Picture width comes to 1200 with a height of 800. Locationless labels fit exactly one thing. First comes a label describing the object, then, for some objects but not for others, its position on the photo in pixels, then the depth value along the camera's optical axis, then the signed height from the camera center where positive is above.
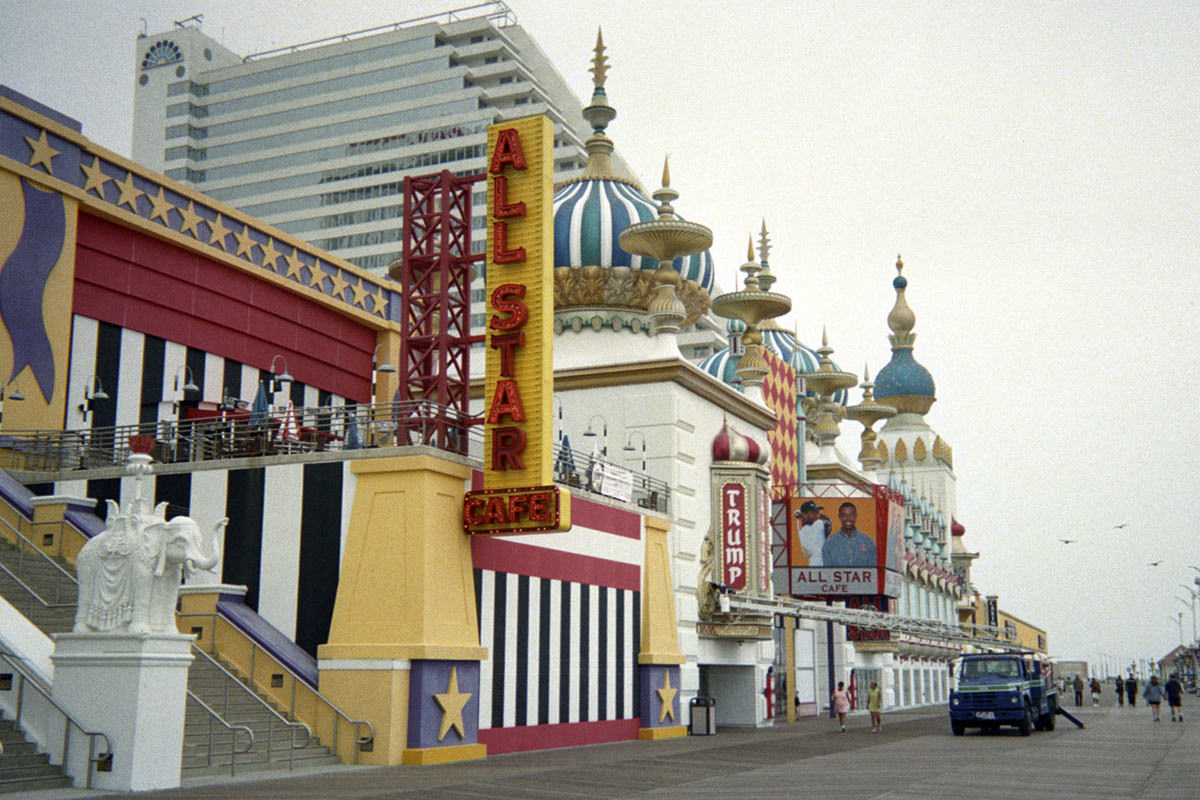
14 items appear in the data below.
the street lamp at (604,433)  32.47 +4.77
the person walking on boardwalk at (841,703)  35.19 -2.34
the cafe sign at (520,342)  22.69 +5.14
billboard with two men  48.00 +2.85
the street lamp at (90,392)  28.41 +4.99
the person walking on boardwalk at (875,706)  35.69 -2.44
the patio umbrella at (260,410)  24.28 +4.14
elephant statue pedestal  16.12 -1.08
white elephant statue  16.91 +0.59
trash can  31.83 -2.50
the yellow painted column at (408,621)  21.16 -0.08
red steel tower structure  24.86 +6.49
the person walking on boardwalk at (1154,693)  39.66 -2.28
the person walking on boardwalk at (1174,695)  39.47 -2.29
